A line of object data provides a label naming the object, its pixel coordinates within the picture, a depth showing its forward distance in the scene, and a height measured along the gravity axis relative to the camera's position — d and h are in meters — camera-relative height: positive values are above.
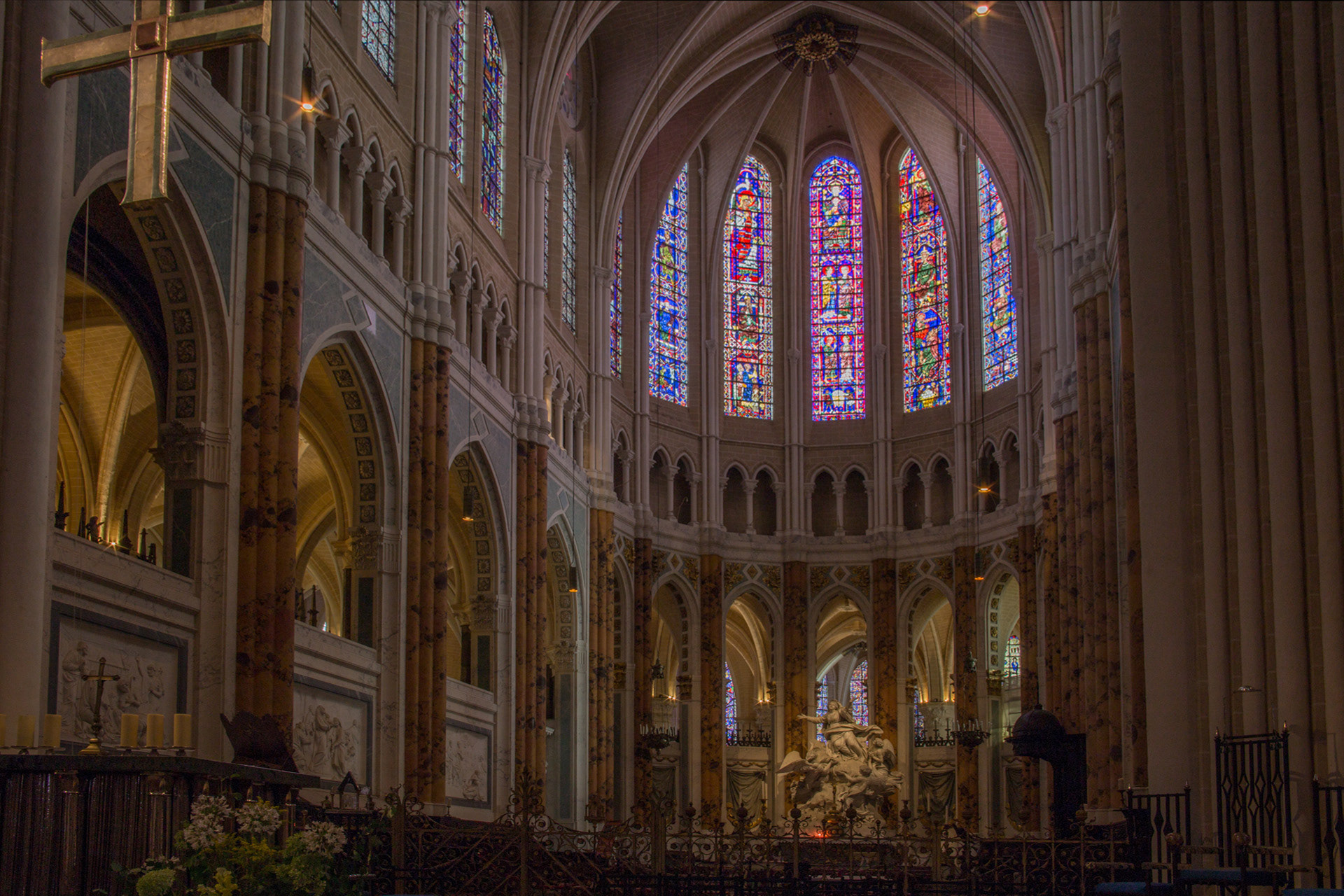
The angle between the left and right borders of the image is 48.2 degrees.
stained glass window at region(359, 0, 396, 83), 21.09 +9.37
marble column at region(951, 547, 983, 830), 33.12 +0.62
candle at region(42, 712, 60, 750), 7.87 -0.17
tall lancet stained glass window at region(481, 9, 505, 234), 26.53 +10.02
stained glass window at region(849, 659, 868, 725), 48.36 -0.46
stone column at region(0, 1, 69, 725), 11.12 +2.50
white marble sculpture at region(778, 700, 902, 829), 28.89 -1.49
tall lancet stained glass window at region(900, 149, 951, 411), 37.12 +9.98
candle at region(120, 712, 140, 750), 7.46 -0.16
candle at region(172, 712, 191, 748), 7.73 -0.17
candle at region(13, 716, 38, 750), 7.82 -0.16
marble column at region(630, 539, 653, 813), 32.69 +1.10
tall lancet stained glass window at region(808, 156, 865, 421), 38.38 +10.35
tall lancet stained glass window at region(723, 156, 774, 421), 38.38 +10.11
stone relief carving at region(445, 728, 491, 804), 22.95 -1.06
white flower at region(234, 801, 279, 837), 6.88 -0.55
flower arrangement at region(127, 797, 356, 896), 6.63 -0.71
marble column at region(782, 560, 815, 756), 35.56 +0.78
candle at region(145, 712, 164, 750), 7.87 -0.16
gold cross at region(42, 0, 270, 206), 7.42 +3.33
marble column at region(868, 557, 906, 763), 35.09 +0.88
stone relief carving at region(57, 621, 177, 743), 12.66 +0.19
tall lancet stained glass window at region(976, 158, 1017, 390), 34.72 +9.34
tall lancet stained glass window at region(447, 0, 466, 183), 24.47 +9.96
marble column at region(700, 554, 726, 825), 34.22 +0.15
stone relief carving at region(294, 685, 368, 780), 17.55 -0.44
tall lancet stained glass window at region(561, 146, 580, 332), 31.83 +9.58
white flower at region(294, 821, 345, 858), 6.90 -0.65
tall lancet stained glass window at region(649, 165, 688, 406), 37.12 +9.70
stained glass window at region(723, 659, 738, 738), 43.09 -0.29
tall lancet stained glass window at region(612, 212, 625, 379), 35.28 +9.07
